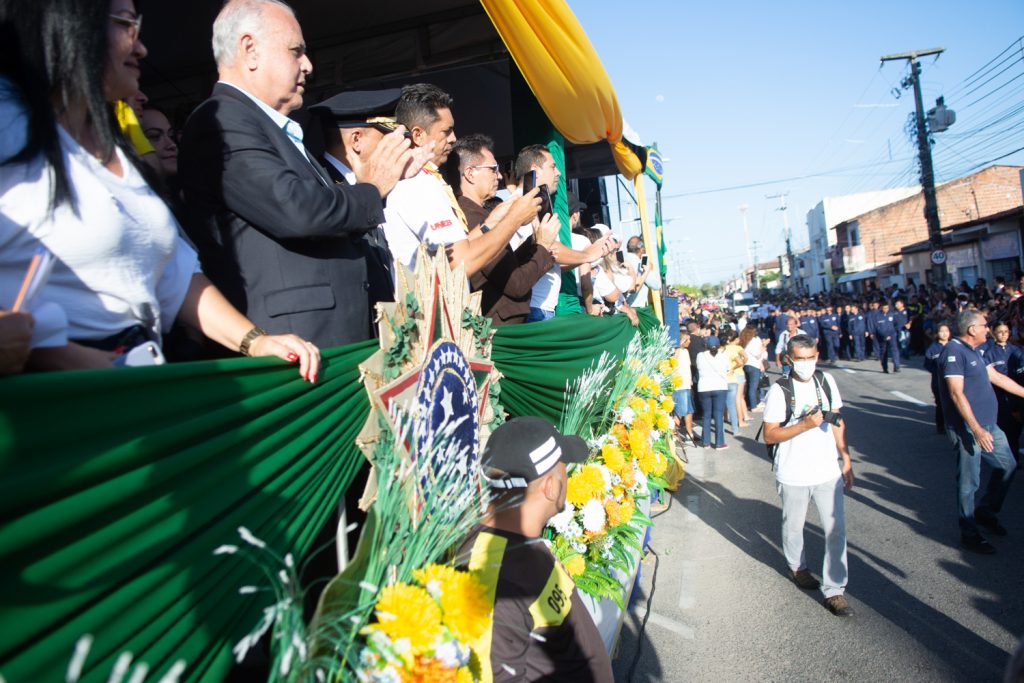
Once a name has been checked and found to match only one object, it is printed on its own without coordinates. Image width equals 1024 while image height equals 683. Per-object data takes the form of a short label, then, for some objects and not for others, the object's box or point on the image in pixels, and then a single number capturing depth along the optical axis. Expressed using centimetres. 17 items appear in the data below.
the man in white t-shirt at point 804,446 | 554
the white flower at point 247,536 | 138
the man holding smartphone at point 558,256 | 498
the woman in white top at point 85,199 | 142
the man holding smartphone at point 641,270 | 968
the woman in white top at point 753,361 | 1463
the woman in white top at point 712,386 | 1227
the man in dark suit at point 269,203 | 202
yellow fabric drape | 402
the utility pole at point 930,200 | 2597
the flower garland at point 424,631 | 172
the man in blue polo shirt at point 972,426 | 628
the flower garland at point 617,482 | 365
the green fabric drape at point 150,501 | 105
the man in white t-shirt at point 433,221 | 313
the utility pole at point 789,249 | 7857
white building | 6550
